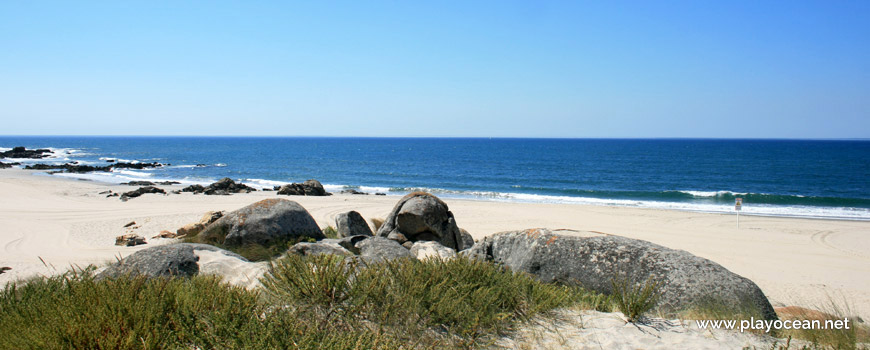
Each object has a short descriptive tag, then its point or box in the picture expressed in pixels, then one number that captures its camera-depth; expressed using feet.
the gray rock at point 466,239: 40.68
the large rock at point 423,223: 36.52
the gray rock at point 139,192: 85.15
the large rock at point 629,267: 18.38
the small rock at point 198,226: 38.94
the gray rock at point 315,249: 25.70
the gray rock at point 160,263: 20.52
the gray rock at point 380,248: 27.07
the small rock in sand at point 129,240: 38.35
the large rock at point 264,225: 32.48
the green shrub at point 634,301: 16.15
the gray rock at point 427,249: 28.30
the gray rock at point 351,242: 30.35
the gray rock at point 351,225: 38.70
